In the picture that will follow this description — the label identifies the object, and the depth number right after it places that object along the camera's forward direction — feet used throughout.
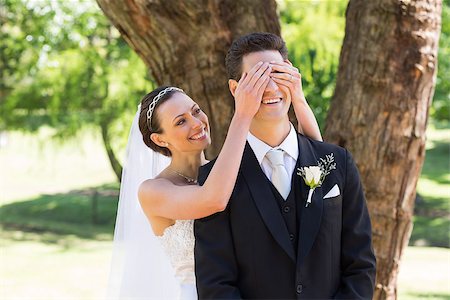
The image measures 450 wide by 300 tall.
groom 9.04
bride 8.98
